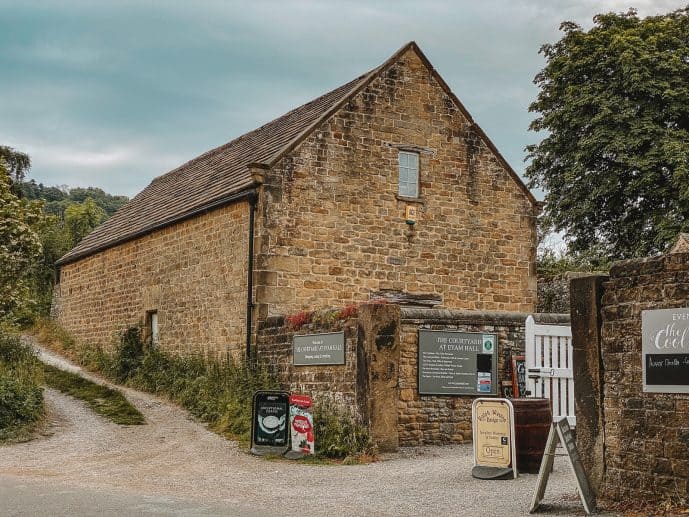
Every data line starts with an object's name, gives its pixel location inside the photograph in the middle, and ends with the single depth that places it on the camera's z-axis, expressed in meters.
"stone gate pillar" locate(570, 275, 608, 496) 9.57
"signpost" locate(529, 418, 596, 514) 9.06
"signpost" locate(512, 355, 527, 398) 15.94
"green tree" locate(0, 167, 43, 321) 23.34
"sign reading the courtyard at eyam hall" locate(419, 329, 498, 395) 15.31
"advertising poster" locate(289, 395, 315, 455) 14.31
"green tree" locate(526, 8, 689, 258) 27.11
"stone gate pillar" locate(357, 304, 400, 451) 14.21
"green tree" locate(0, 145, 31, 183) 49.25
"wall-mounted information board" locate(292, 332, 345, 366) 15.05
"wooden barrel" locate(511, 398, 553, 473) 11.91
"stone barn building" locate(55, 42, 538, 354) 19.17
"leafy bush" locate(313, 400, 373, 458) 14.09
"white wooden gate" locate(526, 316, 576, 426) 13.50
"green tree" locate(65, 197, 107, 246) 47.31
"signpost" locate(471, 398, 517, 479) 11.73
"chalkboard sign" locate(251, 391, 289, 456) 14.46
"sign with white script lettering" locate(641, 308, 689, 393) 8.73
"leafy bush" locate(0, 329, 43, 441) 16.05
